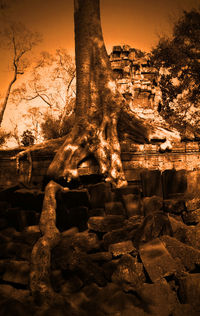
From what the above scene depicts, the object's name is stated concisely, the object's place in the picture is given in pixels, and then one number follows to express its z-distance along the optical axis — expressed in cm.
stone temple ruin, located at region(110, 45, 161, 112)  1102
